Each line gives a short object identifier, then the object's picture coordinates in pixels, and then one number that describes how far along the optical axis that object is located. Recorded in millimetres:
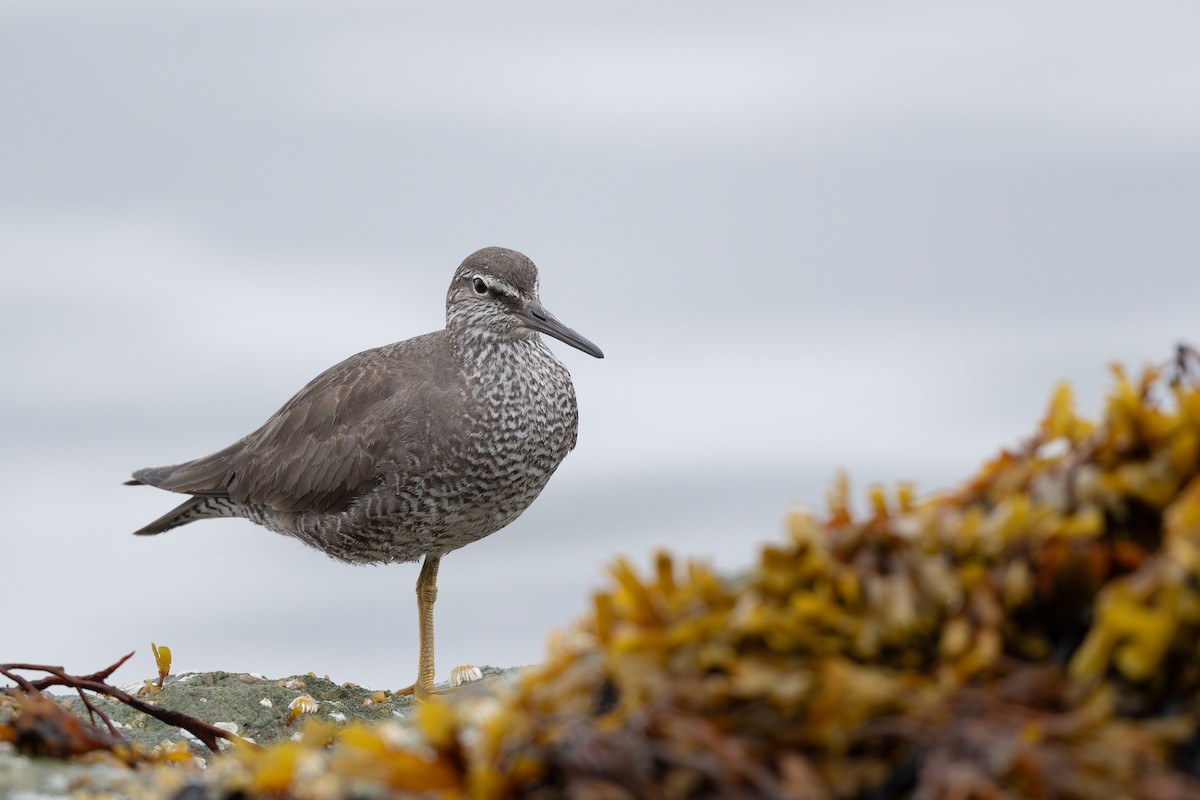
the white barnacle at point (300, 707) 12893
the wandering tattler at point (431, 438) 16172
